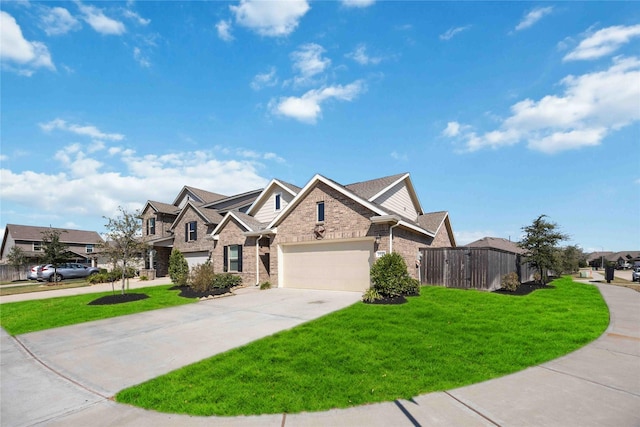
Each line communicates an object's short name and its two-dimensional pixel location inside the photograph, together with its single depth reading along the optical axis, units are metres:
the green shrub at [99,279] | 24.42
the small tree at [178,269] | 19.66
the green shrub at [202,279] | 16.50
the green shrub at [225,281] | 17.07
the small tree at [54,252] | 25.16
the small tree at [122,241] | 15.91
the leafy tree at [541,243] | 18.50
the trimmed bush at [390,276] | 12.27
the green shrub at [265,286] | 17.81
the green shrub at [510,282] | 15.12
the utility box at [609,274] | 25.36
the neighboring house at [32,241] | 41.16
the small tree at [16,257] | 31.45
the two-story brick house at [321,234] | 14.91
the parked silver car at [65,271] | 28.16
